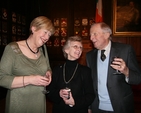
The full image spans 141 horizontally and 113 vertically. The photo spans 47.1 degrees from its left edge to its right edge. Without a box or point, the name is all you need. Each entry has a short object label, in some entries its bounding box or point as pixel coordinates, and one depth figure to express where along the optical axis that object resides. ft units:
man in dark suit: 6.66
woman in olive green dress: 5.46
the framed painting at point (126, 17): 22.13
